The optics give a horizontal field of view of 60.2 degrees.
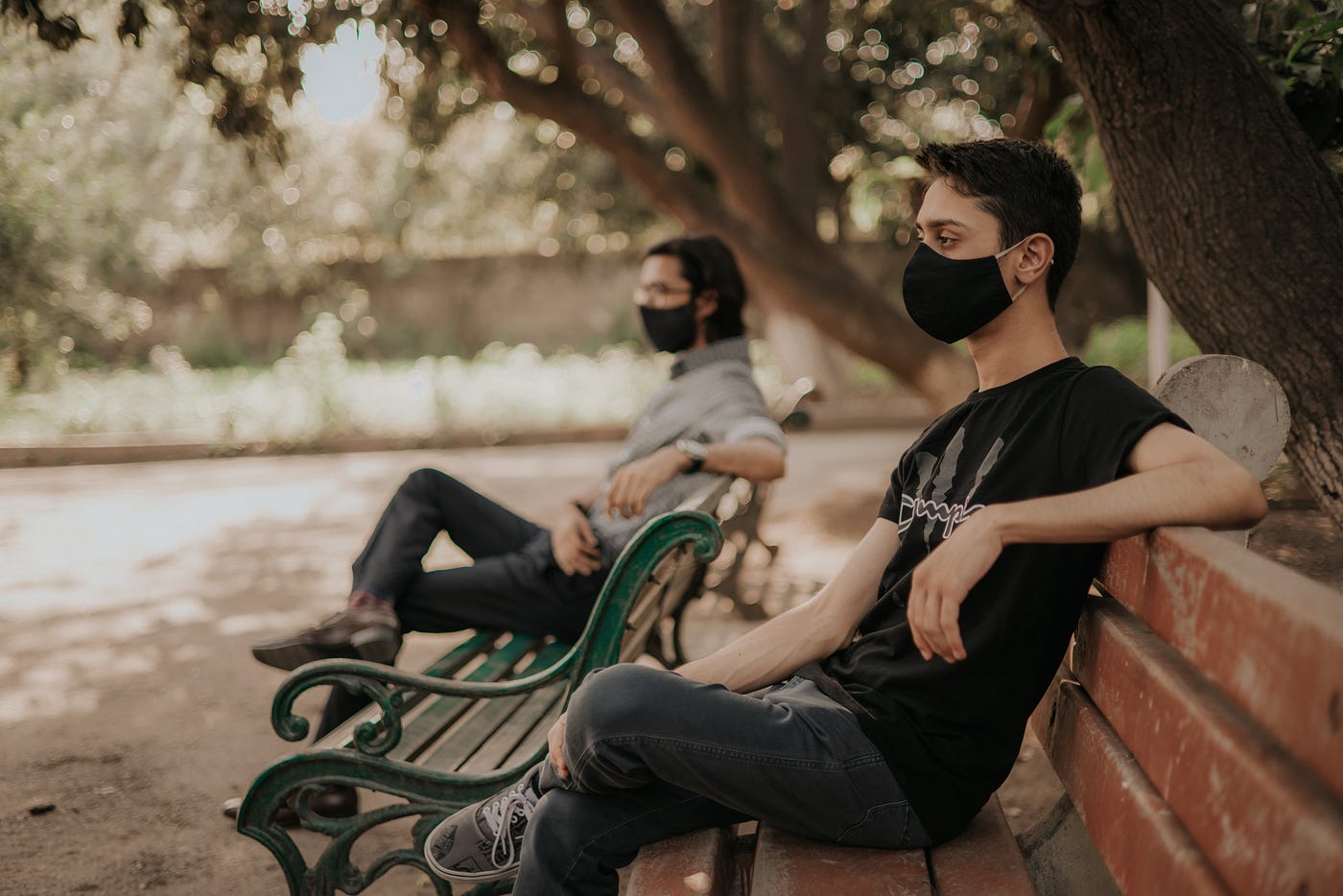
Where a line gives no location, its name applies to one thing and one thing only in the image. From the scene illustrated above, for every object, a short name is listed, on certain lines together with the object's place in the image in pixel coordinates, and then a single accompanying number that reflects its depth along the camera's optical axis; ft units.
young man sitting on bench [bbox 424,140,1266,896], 5.94
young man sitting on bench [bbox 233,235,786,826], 11.36
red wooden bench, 3.80
